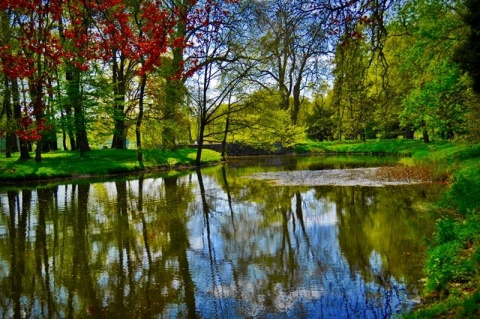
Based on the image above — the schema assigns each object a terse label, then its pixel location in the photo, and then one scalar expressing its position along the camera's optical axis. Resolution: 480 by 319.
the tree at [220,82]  30.67
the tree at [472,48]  7.86
